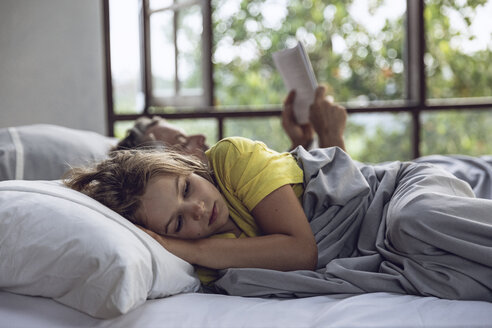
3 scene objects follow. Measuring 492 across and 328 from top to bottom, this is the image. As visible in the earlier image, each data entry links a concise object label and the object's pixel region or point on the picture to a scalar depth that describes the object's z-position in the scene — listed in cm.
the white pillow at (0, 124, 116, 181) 149
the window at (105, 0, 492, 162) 300
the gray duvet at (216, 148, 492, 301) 99
